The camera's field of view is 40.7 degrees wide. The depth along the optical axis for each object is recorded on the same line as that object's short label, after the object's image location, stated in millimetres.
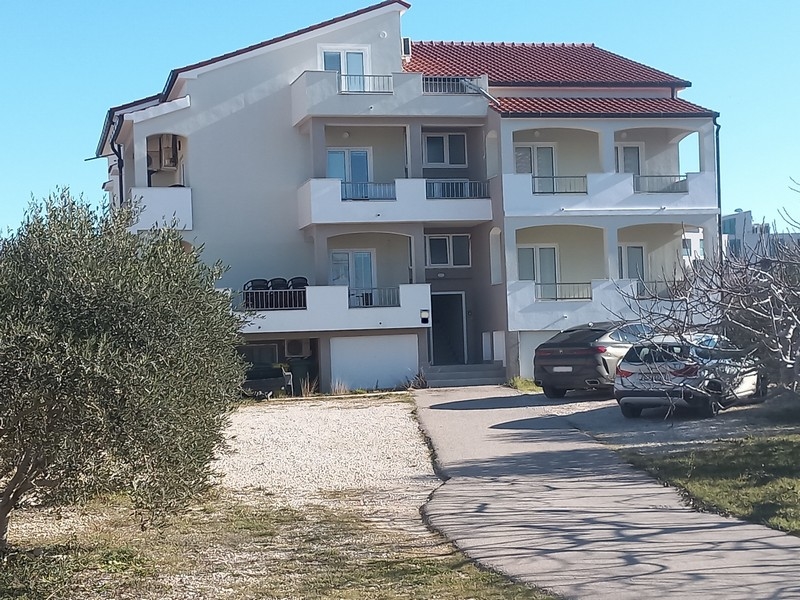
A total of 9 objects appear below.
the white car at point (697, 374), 10938
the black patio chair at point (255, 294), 29281
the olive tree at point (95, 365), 8281
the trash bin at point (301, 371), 29938
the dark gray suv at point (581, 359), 22922
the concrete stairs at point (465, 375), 30109
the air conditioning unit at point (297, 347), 31219
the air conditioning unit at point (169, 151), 32344
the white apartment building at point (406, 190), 30328
